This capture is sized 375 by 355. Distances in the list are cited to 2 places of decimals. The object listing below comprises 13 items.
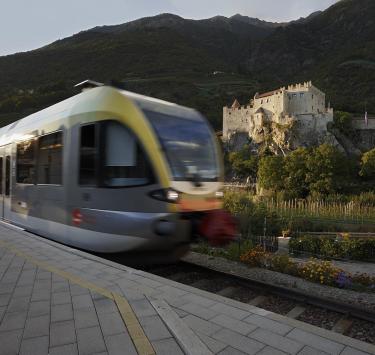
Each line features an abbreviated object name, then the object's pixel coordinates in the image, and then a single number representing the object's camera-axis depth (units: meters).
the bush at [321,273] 8.11
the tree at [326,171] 50.44
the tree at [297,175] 52.41
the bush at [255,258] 9.34
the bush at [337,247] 20.03
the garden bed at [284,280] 7.00
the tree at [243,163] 68.69
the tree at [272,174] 54.59
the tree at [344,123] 74.75
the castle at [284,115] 73.12
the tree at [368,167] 55.25
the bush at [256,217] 23.34
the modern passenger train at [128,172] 6.42
